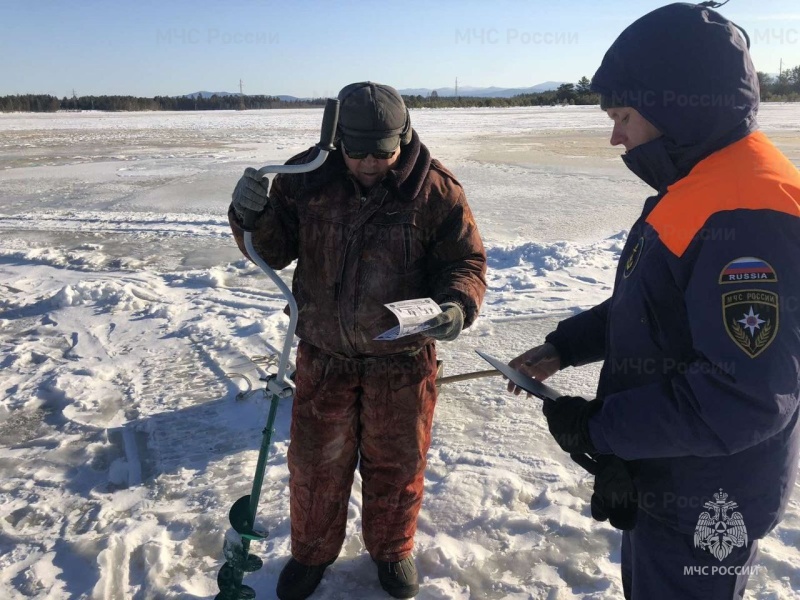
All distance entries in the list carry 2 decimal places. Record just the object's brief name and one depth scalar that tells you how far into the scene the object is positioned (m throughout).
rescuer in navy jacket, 1.25
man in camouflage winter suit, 2.23
